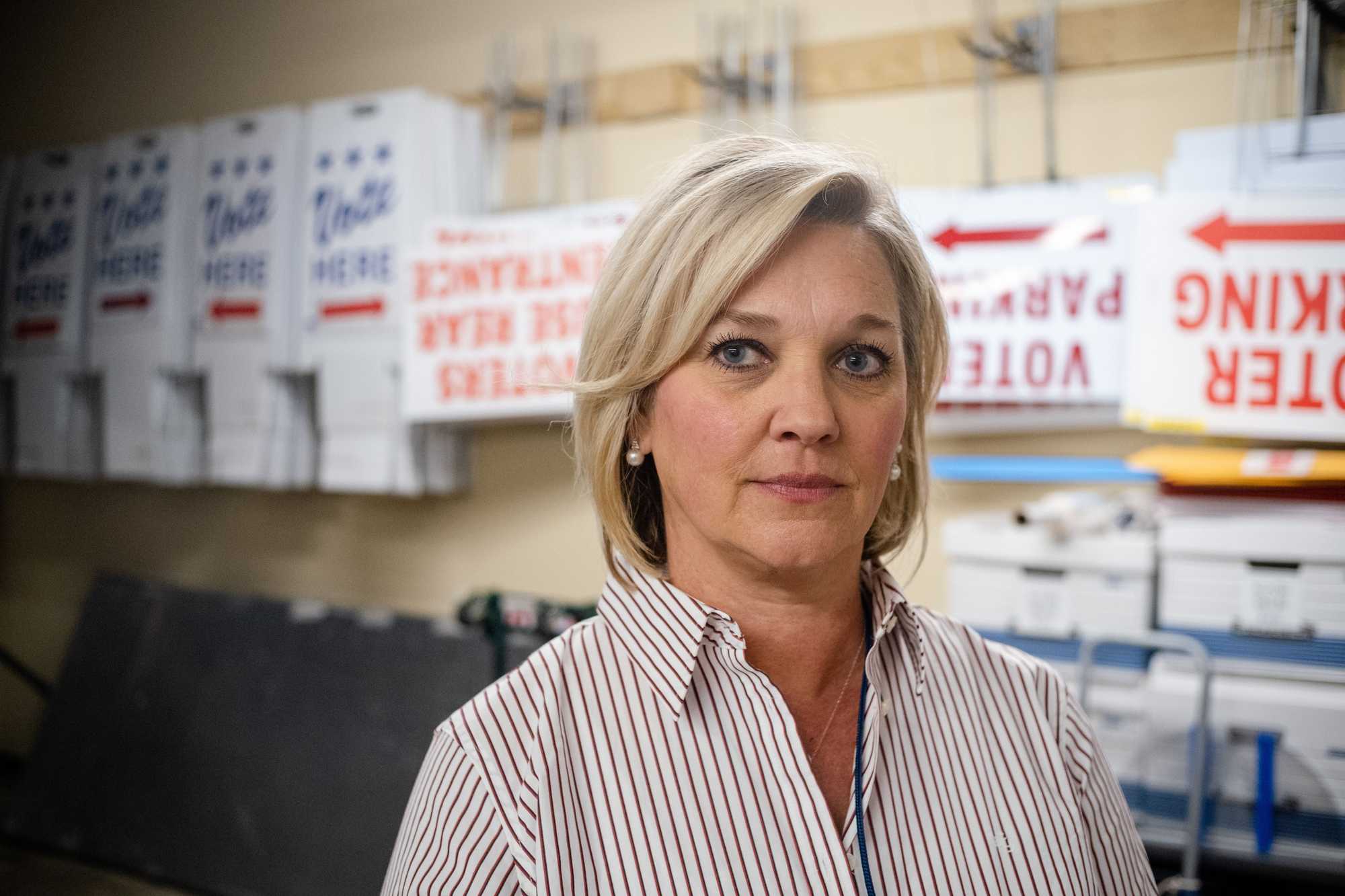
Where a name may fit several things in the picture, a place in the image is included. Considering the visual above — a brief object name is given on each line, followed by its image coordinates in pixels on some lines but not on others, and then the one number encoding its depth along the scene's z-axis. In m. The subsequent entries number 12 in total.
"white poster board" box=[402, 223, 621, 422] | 2.87
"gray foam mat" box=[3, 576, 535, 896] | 2.89
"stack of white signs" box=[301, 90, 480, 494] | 3.12
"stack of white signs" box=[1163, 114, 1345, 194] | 2.12
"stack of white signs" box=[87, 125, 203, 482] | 3.57
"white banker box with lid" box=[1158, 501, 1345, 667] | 2.00
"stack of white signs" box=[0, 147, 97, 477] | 3.79
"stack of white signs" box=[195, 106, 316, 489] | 3.33
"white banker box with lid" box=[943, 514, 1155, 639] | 2.18
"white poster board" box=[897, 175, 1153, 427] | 2.42
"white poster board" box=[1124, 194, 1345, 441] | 2.12
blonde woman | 0.93
